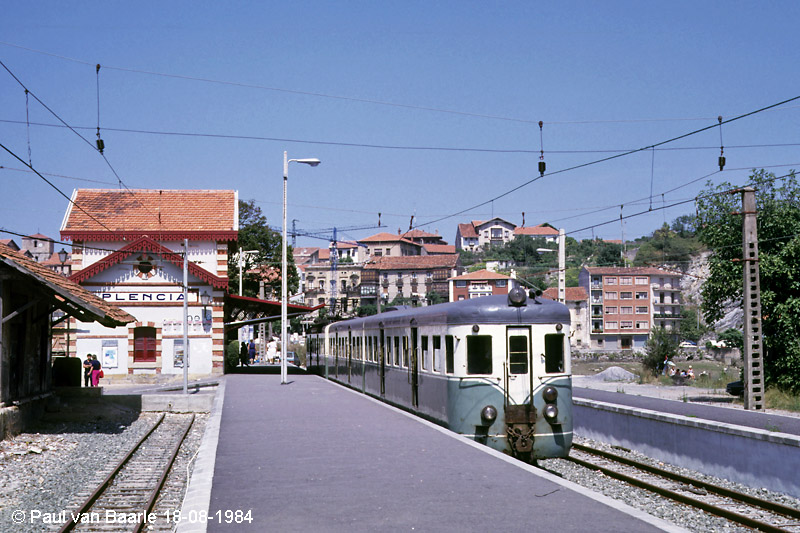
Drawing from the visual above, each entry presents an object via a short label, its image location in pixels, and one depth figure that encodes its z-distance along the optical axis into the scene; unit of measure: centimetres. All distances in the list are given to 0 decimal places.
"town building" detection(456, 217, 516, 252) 16750
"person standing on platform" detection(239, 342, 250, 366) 5269
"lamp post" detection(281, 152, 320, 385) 2941
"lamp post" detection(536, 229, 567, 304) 3778
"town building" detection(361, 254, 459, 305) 12269
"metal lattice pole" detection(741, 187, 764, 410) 2150
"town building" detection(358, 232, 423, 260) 14700
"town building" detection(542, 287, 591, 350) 10094
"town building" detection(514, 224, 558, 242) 16500
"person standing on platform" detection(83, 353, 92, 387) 3109
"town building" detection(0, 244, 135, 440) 1730
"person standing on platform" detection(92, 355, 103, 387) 3128
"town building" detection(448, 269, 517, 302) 10581
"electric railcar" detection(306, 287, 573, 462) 1423
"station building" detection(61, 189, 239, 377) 3616
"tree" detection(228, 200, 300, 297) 6031
